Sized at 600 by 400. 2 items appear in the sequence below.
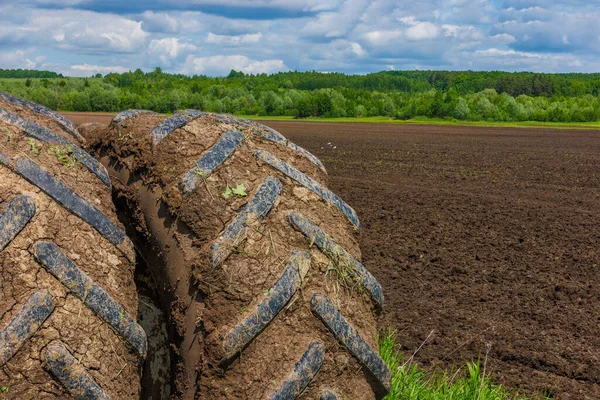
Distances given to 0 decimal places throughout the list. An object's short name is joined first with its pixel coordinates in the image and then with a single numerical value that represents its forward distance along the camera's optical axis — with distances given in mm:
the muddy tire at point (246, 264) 2074
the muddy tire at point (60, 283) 1814
